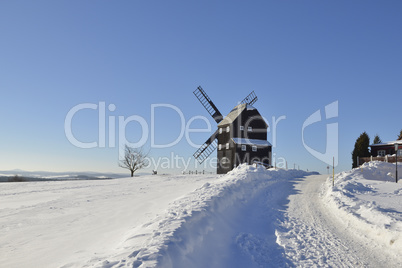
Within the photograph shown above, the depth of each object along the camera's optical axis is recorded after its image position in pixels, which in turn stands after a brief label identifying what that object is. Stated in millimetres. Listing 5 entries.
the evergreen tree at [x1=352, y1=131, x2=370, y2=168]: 42656
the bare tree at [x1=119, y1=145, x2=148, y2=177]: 49703
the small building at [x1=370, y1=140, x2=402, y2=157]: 38219
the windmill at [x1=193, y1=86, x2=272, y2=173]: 37000
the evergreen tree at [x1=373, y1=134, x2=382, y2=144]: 62875
